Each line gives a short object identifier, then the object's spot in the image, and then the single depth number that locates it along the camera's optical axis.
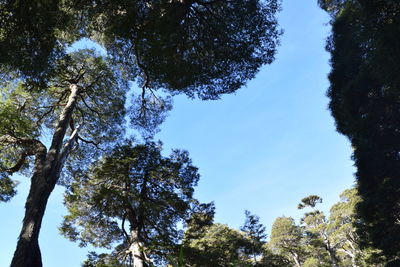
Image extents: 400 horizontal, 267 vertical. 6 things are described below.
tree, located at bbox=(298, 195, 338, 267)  29.53
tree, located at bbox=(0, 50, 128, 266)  8.84
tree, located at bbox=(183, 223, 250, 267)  11.20
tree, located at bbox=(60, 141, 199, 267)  11.73
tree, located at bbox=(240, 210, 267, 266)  23.52
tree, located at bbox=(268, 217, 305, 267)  31.72
